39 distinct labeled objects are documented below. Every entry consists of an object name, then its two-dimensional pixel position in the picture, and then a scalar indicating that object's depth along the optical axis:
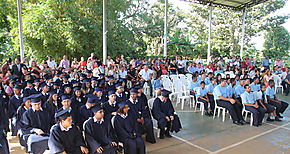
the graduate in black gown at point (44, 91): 5.61
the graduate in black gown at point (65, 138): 3.27
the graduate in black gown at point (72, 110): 4.48
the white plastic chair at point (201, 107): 7.20
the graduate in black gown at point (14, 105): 4.93
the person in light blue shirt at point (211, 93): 7.35
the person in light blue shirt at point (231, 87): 7.25
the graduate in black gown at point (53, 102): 5.01
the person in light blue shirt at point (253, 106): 6.23
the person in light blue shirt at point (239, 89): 7.35
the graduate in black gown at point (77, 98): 5.53
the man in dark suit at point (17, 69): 7.96
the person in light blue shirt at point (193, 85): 7.95
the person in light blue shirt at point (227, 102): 6.40
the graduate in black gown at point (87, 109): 4.58
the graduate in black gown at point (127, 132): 4.09
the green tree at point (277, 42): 22.61
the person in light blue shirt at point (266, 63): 14.52
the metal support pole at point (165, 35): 13.85
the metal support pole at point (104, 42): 11.03
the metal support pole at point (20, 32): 9.43
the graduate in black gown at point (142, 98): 5.70
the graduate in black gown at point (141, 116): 4.93
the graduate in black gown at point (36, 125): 3.56
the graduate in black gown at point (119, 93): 5.70
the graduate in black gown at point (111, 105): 5.06
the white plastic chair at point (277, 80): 10.51
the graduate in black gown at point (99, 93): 5.66
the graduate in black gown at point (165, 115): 5.23
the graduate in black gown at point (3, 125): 3.63
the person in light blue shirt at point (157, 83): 7.98
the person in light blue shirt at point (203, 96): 7.16
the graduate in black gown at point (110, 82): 6.99
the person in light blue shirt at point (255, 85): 7.74
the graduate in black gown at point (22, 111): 4.18
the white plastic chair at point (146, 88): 9.73
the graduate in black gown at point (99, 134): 3.65
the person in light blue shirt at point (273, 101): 6.95
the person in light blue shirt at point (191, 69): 11.81
